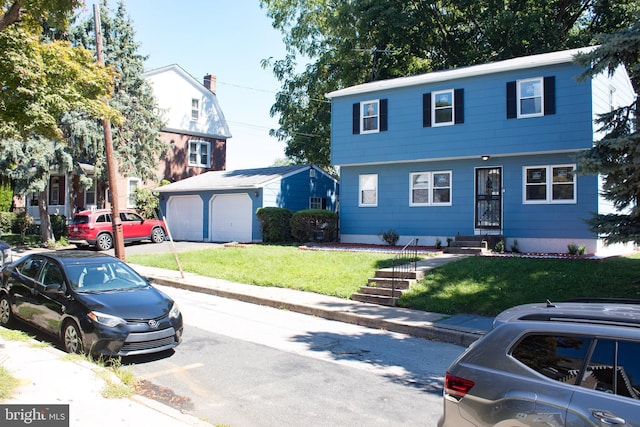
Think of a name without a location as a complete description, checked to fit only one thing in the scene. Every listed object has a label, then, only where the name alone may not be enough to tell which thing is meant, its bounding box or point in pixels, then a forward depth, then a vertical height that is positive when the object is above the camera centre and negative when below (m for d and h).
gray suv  2.96 -1.01
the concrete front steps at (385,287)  11.73 -1.76
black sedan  6.97 -1.38
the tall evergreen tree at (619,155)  9.21 +1.14
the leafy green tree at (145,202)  28.00 +0.64
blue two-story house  16.50 +2.31
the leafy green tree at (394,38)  26.47 +10.08
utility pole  15.38 +0.88
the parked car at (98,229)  22.20 -0.69
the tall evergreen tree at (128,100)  25.98 +6.19
